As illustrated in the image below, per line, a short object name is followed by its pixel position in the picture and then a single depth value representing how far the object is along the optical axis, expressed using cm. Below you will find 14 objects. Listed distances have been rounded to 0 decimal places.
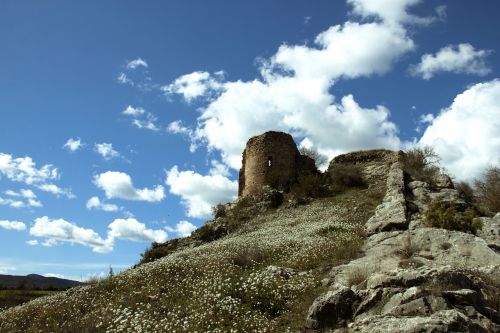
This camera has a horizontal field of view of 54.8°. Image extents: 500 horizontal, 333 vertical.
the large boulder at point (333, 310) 870
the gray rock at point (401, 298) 781
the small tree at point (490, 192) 1973
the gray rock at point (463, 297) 784
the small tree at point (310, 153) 4066
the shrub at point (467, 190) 2200
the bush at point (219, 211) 3137
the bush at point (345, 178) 3103
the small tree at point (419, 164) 2664
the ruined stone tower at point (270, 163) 3369
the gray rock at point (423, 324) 650
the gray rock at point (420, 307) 733
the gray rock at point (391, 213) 1714
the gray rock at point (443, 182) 2262
